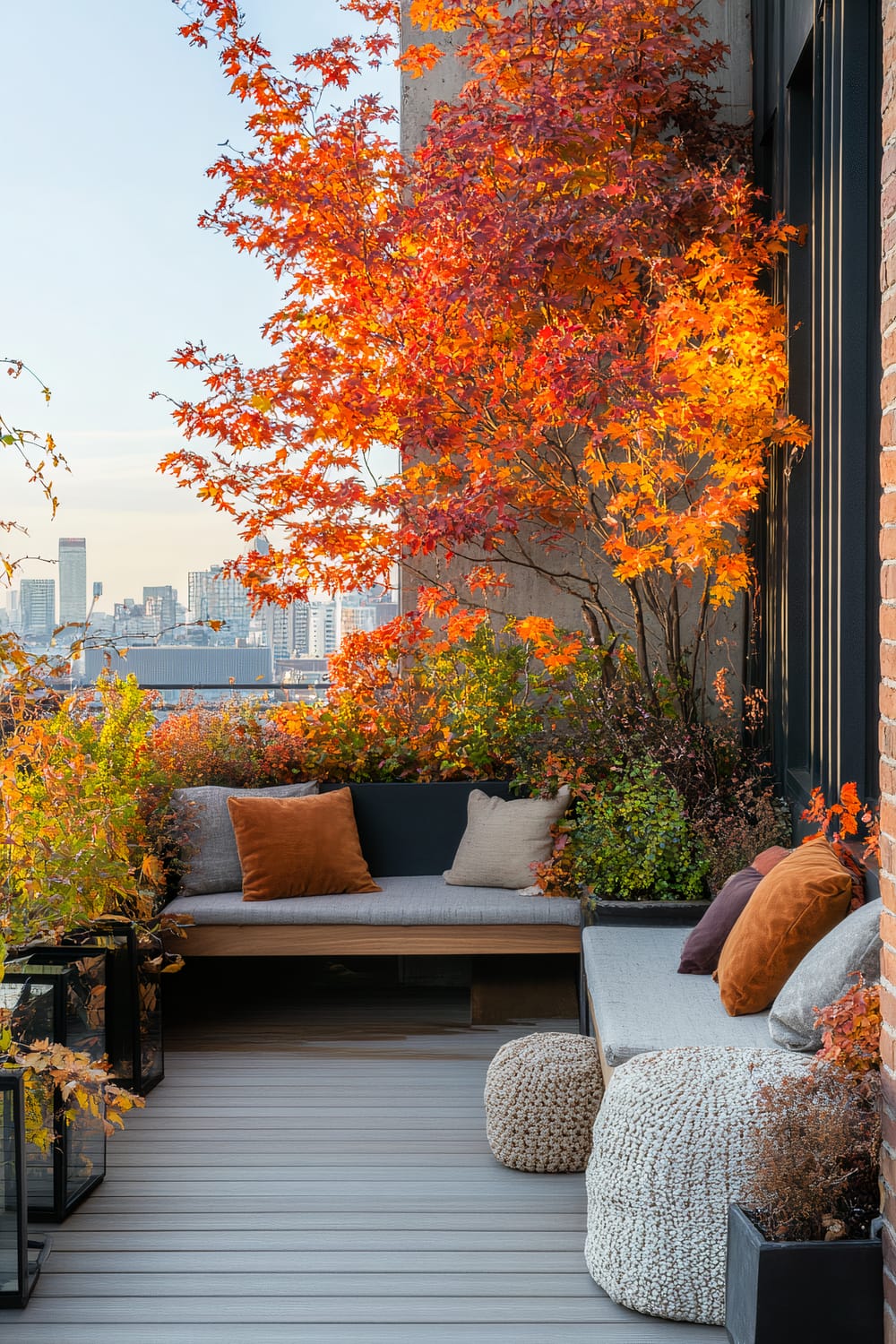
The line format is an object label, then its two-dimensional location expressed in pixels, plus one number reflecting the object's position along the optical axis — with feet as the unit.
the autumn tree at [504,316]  14.21
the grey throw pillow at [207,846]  14.74
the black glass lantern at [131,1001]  11.16
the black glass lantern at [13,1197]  7.93
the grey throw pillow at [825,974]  8.10
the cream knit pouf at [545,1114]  10.12
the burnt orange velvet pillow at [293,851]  14.47
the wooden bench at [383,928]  13.91
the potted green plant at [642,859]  13.12
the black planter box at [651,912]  13.05
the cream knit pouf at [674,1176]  7.29
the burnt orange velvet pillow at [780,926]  9.19
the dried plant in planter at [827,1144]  6.20
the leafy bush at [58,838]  9.80
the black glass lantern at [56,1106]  9.10
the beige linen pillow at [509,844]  14.93
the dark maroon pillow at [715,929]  10.98
